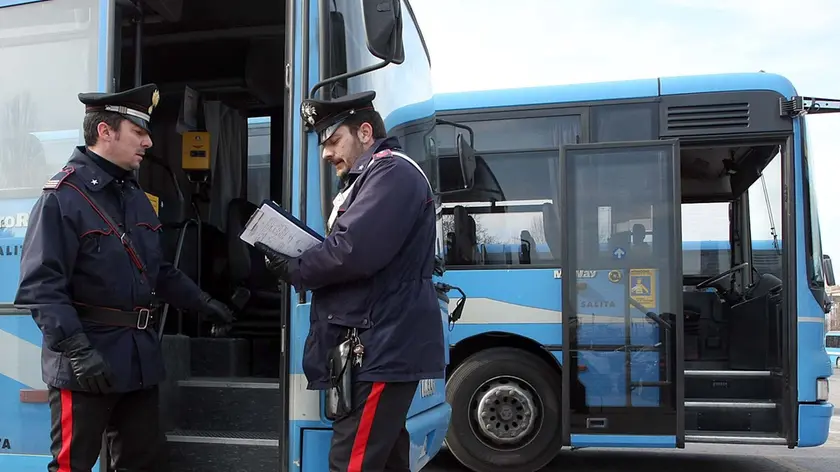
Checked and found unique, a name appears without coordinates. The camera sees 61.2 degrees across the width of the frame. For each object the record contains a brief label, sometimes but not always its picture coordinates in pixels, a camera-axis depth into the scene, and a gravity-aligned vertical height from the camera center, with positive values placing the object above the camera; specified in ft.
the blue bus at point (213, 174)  9.01 +1.46
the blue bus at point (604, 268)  17.60 -0.15
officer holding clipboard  7.50 -0.41
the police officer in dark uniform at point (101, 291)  7.91 -0.34
